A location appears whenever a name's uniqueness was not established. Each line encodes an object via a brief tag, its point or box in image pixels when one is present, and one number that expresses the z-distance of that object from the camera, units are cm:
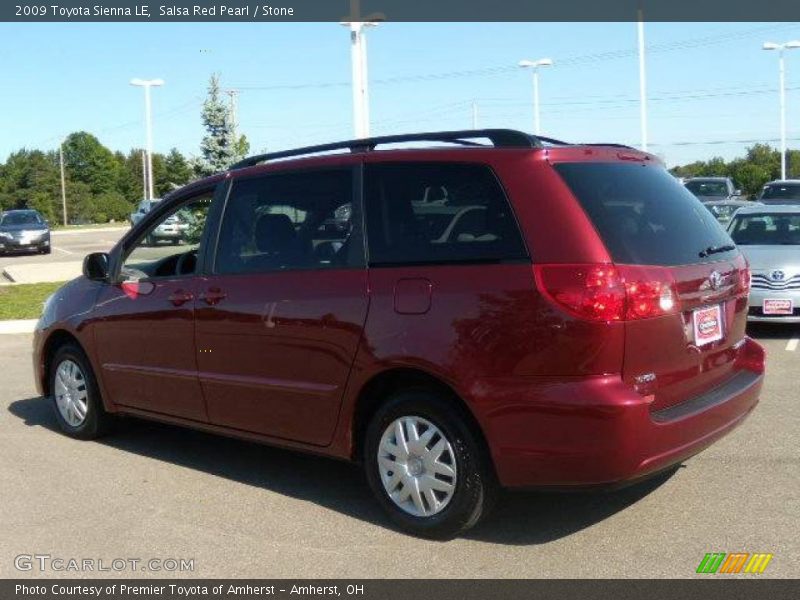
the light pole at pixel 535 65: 4079
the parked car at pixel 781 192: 2011
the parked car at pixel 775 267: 1047
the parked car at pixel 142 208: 3786
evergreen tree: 2038
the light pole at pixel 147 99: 4097
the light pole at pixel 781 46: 3950
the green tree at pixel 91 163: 10780
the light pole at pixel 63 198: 7962
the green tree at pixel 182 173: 2077
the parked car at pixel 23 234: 3086
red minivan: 412
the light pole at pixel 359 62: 1513
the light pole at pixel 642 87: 2908
